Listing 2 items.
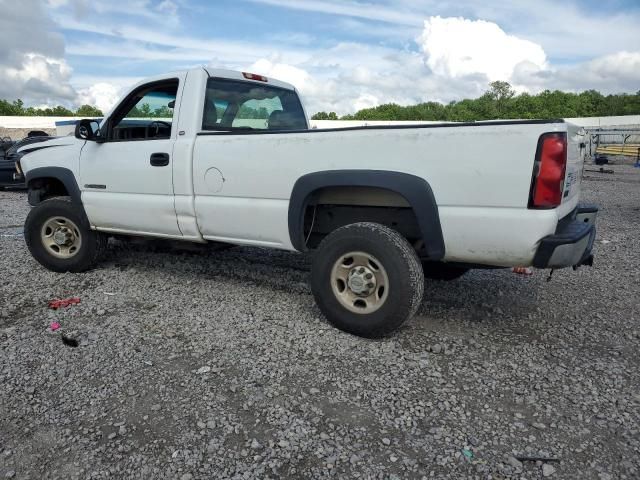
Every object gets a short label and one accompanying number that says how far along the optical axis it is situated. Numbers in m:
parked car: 13.48
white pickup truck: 3.14
